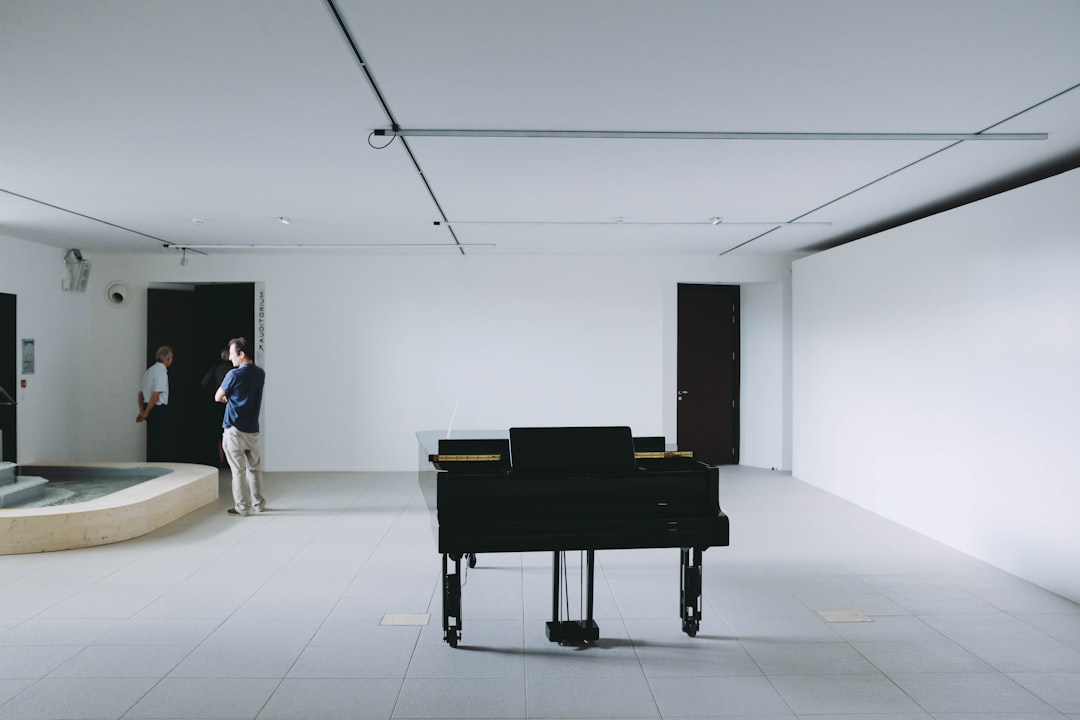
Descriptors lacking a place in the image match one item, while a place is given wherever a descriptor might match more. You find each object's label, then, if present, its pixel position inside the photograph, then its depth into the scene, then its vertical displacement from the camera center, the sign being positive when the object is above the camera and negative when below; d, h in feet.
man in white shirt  29.32 -1.84
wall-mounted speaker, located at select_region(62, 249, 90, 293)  29.86 +3.40
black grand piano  12.10 -2.33
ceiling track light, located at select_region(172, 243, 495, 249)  28.30 +4.19
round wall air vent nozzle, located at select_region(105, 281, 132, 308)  31.22 +2.62
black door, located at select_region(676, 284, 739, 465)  32.86 -0.50
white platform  18.38 -4.08
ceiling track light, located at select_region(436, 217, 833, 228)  23.11 +4.22
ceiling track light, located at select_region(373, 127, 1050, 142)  14.15 +4.18
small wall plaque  27.58 +0.07
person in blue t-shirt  23.02 -1.76
